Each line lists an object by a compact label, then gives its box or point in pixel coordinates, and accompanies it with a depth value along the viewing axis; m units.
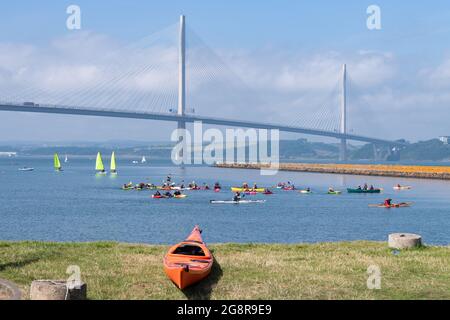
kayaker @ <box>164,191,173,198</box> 66.44
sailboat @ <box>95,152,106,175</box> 130.38
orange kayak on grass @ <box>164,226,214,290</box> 14.74
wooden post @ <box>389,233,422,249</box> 20.06
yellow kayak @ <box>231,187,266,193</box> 72.94
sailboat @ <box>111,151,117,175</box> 124.79
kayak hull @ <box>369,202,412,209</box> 55.99
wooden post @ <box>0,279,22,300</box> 13.22
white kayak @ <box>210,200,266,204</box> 59.91
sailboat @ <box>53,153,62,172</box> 142.12
